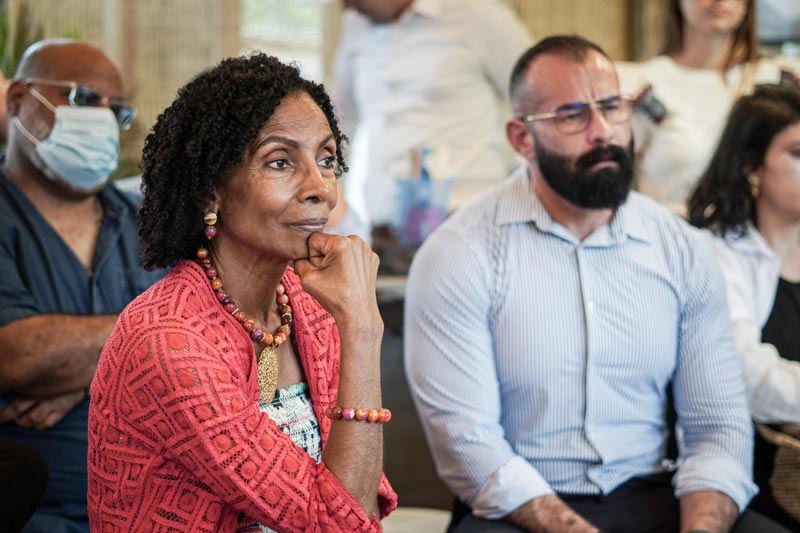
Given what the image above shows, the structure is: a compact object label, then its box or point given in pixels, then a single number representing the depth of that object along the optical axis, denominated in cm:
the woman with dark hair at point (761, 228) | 263
